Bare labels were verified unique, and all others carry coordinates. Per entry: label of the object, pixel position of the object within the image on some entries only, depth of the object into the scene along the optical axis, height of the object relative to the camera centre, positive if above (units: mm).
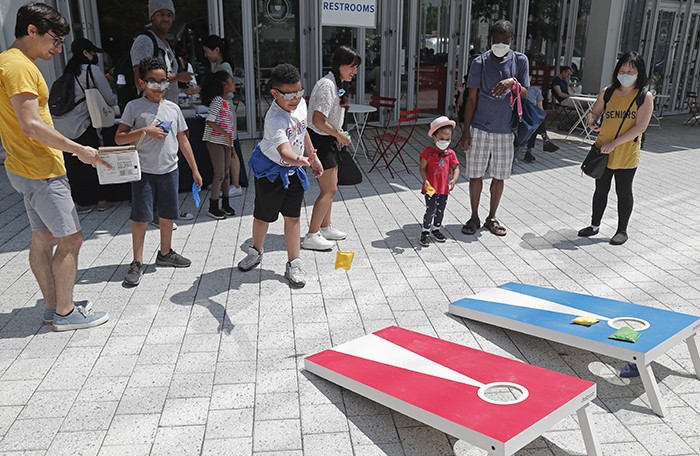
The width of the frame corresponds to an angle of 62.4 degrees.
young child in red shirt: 5258 -1196
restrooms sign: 10172 +420
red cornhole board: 2461 -1643
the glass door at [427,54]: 12481 -349
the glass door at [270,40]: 10711 -54
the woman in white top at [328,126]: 4879 -725
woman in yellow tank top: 5301 -825
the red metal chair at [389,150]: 8555 -1803
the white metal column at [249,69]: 10430 -562
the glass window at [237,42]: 10391 -89
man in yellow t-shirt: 3246 -715
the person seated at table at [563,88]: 12062 -993
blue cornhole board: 3051 -1659
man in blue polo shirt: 5465 -688
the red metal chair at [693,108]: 14538 -1716
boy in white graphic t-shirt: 4148 -918
